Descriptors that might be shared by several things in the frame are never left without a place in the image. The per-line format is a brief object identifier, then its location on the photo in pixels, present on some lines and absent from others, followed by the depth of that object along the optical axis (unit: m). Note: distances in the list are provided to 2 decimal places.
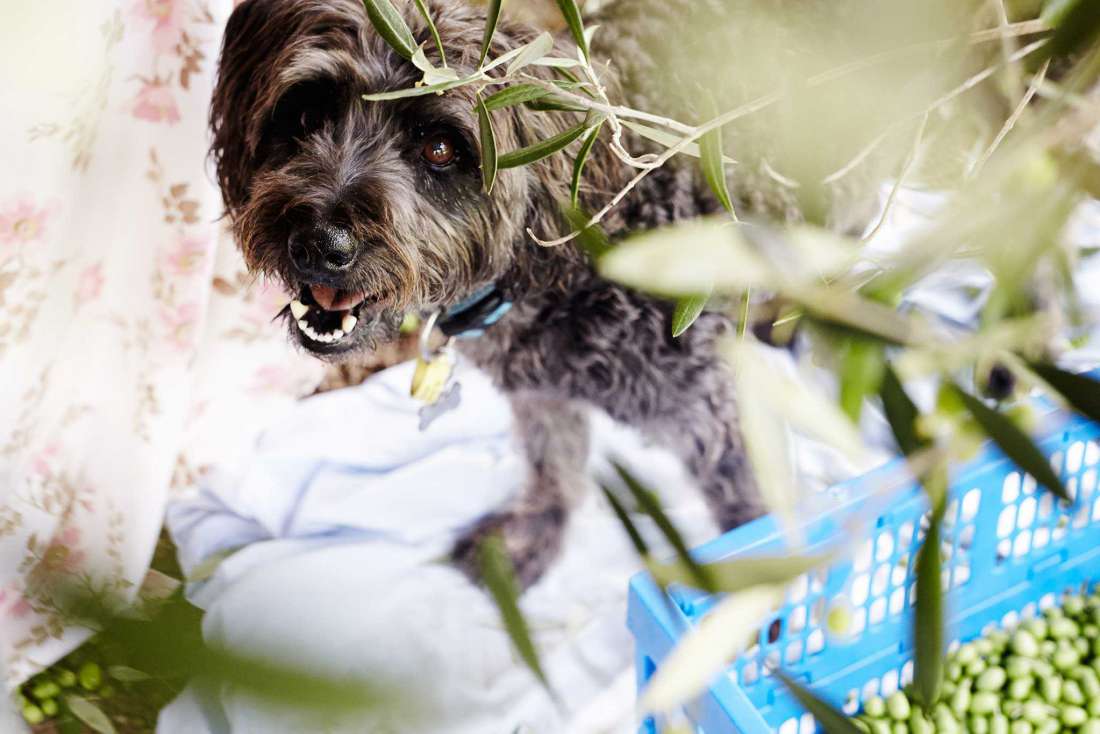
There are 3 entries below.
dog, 0.85
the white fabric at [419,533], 1.27
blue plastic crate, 0.94
